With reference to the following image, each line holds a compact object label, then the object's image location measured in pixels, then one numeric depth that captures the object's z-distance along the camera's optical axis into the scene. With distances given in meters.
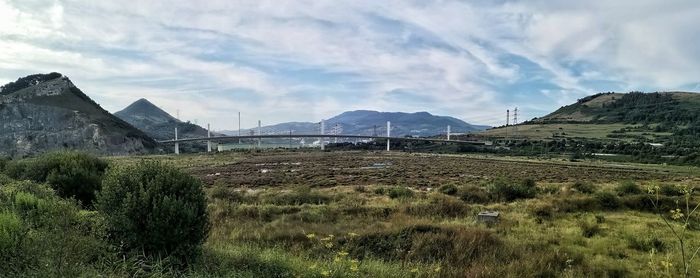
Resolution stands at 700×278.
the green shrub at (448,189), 28.11
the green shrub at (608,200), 22.56
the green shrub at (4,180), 15.08
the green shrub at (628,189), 24.84
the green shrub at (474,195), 24.77
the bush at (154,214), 7.71
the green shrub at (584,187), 26.85
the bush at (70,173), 14.63
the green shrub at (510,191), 25.58
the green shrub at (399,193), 26.86
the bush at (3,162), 22.99
